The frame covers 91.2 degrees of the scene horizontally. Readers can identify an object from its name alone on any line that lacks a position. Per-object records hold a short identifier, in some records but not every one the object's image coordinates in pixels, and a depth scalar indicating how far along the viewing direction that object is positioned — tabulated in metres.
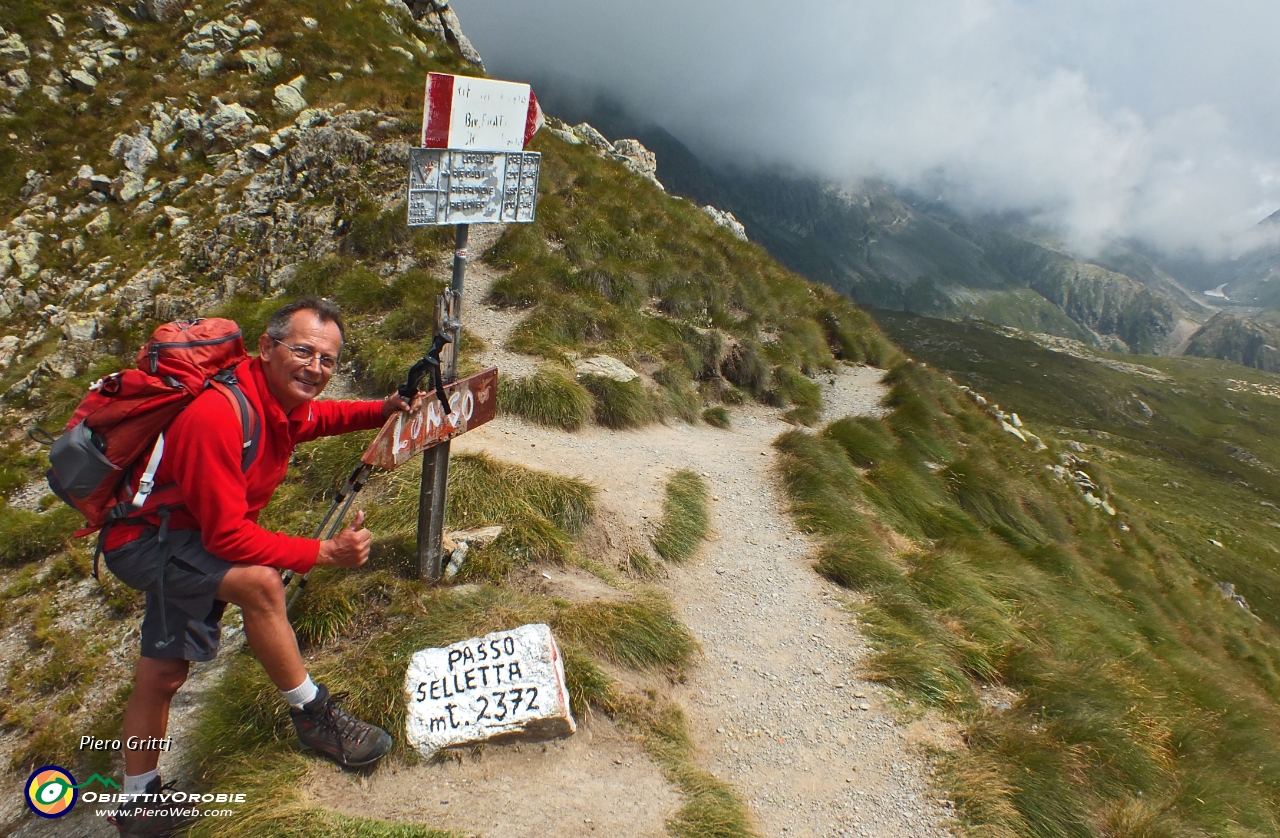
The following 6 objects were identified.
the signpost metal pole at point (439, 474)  4.70
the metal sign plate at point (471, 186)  4.51
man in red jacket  3.02
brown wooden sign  4.09
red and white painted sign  4.41
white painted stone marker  4.37
